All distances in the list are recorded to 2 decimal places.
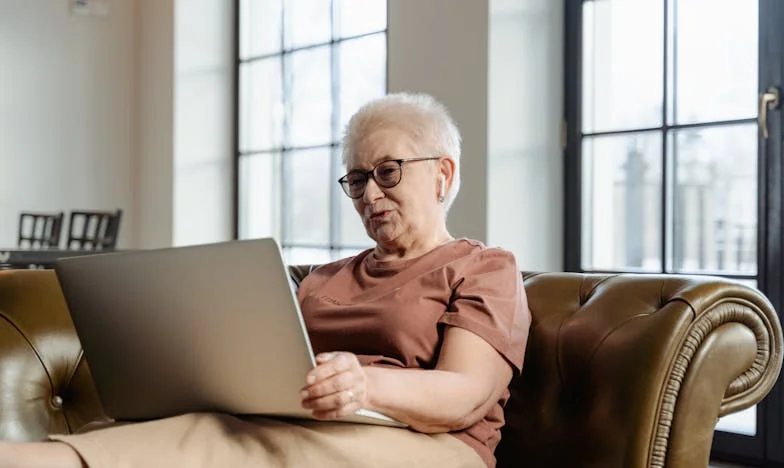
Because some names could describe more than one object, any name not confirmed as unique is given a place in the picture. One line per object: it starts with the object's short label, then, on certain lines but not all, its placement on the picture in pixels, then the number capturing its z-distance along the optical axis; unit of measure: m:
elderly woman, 1.48
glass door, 3.52
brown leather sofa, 1.63
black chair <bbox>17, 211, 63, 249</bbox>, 5.87
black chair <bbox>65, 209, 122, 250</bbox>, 5.52
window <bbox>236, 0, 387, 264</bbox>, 5.30
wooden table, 4.28
